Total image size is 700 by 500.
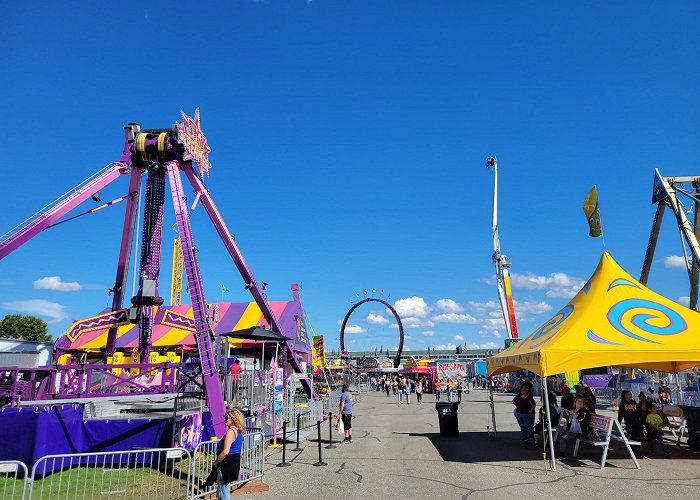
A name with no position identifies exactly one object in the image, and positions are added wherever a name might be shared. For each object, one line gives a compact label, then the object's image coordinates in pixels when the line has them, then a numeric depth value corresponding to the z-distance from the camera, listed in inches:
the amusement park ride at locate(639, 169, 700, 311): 724.2
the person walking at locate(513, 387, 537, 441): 491.2
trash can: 551.8
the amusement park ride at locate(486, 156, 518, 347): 1724.9
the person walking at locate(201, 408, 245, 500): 242.2
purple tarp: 349.1
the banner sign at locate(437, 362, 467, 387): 1729.8
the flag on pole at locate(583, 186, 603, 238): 781.3
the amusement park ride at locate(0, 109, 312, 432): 534.6
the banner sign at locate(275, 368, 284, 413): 570.8
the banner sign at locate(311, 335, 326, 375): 1325.5
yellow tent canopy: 374.3
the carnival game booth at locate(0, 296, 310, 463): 353.1
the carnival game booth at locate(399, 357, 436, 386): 2111.7
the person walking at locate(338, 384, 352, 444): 542.0
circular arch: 2697.6
